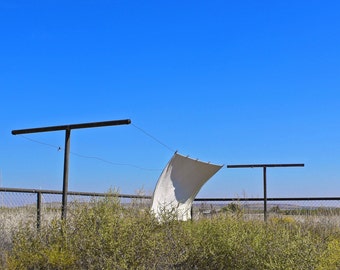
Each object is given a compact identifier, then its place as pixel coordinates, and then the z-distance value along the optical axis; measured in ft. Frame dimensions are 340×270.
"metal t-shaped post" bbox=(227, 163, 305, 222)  50.54
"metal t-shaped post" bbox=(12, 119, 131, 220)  28.97
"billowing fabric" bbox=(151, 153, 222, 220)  43.04
